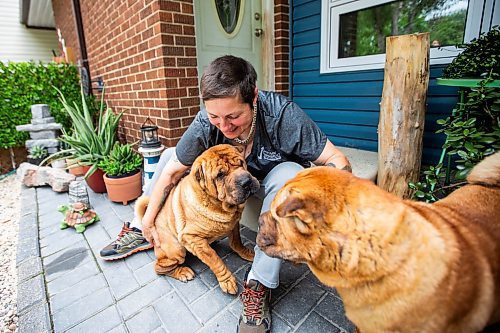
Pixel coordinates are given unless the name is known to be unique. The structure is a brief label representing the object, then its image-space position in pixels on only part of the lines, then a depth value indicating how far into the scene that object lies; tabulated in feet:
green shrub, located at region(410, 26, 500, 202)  5.92
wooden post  7.30
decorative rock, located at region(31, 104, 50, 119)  16.29
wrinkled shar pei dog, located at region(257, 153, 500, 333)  2.83
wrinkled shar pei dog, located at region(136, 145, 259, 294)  5.32
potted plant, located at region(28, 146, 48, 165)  15.57
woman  5.05
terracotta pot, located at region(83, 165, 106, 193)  11.48
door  11.20
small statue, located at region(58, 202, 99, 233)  8.91
